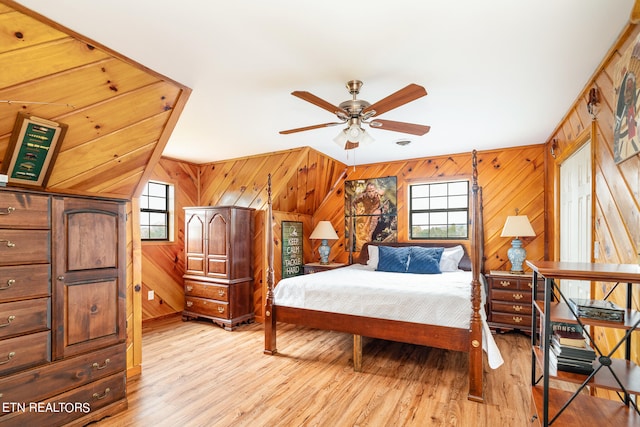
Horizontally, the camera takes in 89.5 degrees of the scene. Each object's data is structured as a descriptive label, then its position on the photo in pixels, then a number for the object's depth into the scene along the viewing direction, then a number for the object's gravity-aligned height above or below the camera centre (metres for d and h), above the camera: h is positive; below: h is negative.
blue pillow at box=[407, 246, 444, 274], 4.16 -0.59
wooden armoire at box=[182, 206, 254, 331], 4.29 -0.67
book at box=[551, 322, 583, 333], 1.64 -0.58
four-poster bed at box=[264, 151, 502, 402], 2.50 -0.96
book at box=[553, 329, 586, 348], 1.54 -0.59
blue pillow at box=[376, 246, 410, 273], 4.37 -0.60
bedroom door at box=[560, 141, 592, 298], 2.73 +0.03
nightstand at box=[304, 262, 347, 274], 4.88 -0.77
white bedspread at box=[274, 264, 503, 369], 2.64 -0.74
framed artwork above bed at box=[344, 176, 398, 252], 5.14 +0.08
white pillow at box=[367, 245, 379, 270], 4.81 -0.62
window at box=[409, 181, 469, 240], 4.75 +0.09
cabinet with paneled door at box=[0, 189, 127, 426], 1.86 -0.59
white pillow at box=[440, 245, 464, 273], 4.38 -0.58
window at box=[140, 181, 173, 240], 4.64 +0.08
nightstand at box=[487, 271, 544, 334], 3.82 -1.04
